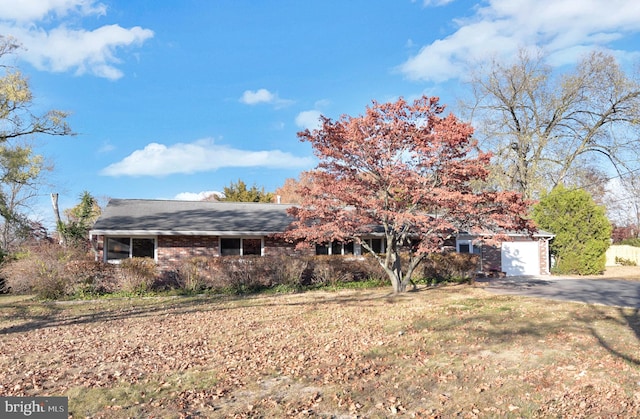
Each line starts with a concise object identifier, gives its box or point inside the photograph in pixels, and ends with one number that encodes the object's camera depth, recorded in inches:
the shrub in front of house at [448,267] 695.7
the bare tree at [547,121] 1072.8
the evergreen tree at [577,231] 843.4
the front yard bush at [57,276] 526.6
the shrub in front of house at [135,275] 548.7
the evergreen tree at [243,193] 1380.4
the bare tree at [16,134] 776.3
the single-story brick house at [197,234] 635.5
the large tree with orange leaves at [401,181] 477.1
